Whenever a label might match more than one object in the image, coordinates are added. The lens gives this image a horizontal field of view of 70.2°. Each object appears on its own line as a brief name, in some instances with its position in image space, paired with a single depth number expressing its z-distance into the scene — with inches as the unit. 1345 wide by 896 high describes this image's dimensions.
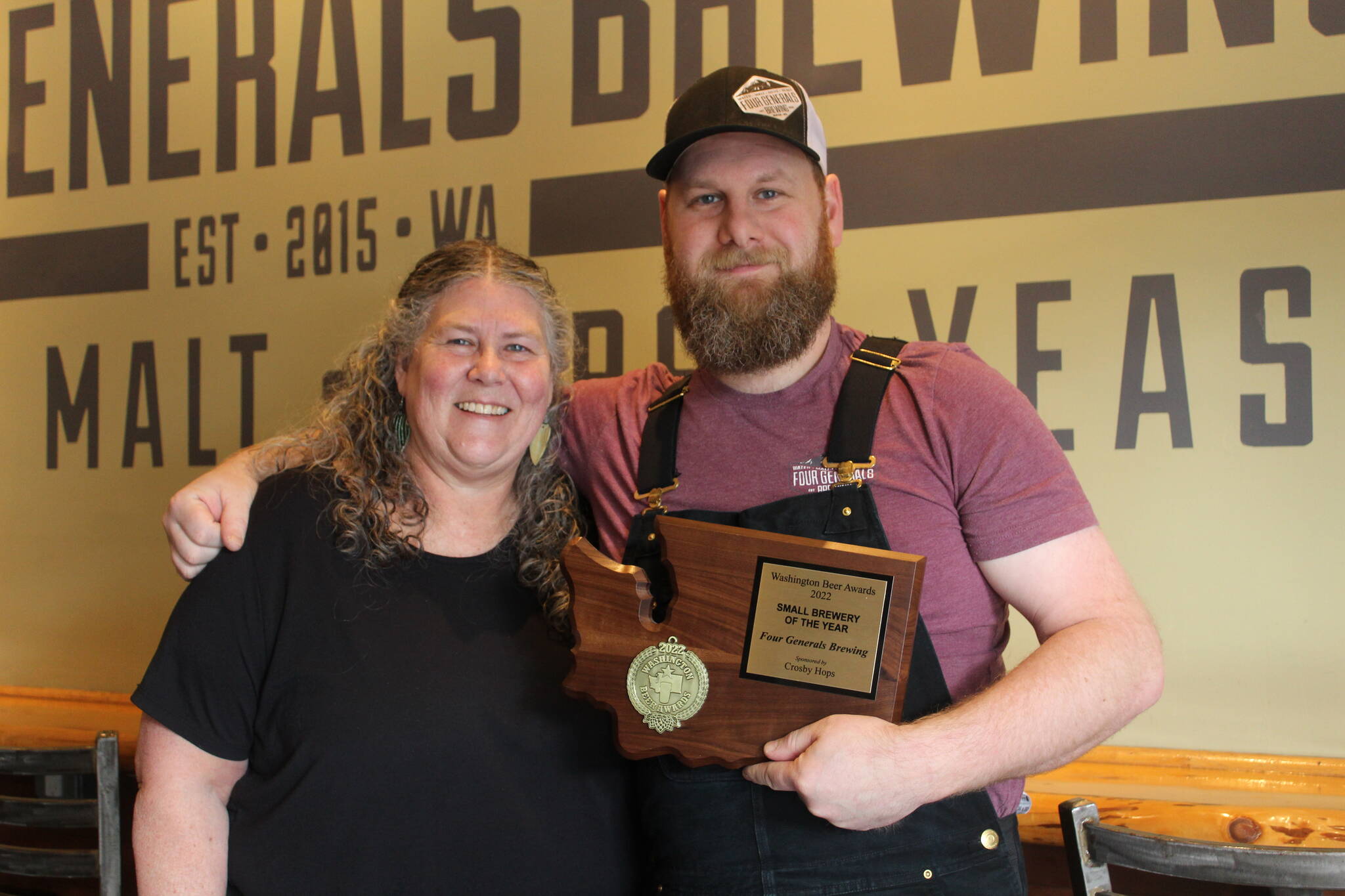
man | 47.8
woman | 56.1
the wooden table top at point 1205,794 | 67.7
